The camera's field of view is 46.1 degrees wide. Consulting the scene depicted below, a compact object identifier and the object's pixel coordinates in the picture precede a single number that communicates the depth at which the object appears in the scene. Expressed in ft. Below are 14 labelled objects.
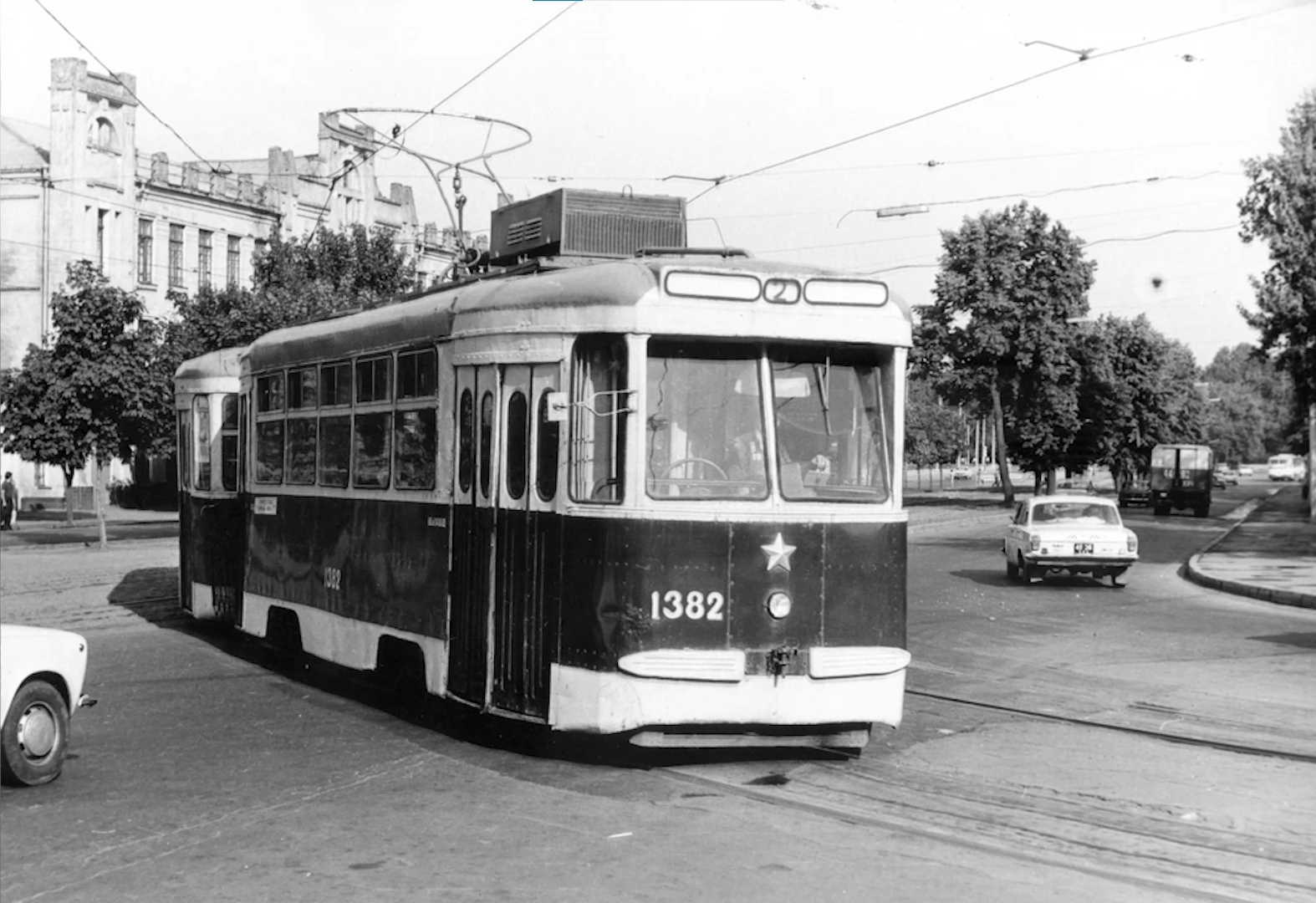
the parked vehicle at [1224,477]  382.01
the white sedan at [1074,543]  81.71
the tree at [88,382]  113.80
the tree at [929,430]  271.28
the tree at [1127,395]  227.20
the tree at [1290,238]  118.73
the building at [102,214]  166.61
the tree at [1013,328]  219.41
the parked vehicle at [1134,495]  232.94
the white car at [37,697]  27.25
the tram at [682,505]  28.48
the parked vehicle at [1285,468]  502.38
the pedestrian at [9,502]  139.03
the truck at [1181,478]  207.00
